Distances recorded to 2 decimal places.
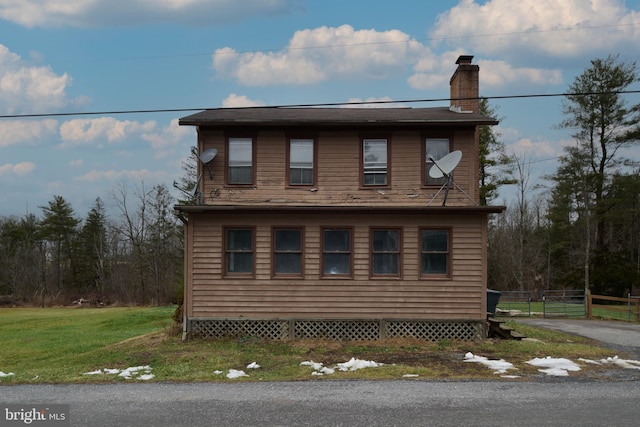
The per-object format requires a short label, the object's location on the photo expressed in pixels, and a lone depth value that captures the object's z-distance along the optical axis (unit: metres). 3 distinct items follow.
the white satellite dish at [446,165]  13.80
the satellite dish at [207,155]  14.30
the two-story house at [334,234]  14.51
